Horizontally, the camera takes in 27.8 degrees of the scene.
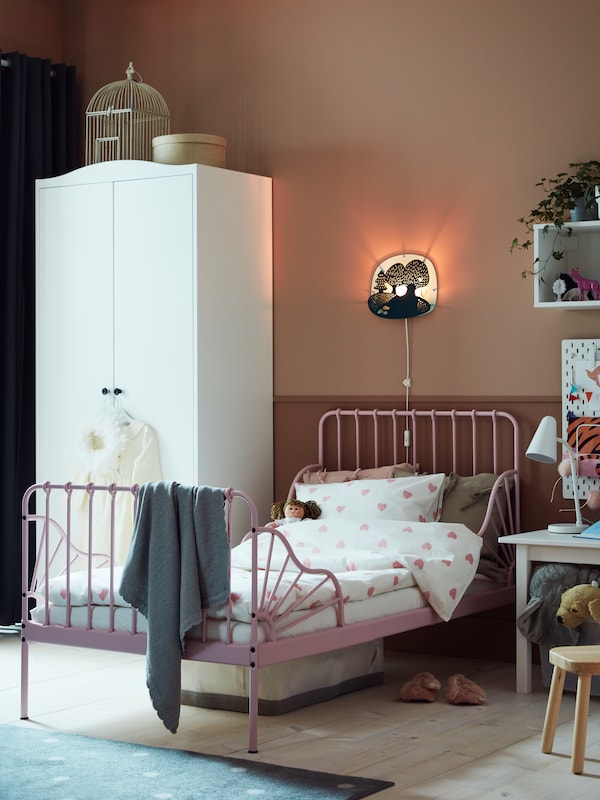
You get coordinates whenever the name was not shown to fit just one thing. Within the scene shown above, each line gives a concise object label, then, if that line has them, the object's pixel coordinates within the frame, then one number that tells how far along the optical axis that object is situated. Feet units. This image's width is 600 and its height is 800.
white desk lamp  14.93
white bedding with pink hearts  14.24
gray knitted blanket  12.12
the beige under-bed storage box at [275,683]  13.61
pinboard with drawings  16.01
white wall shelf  15.90
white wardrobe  17.06
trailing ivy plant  15.64
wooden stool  11.27
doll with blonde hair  16.44
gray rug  10.63
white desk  14.42
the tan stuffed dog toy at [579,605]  13.78
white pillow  15.96
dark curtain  18.54
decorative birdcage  18.35
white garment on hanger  17.02
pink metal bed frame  12.21
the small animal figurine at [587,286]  15.66
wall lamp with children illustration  17.30
